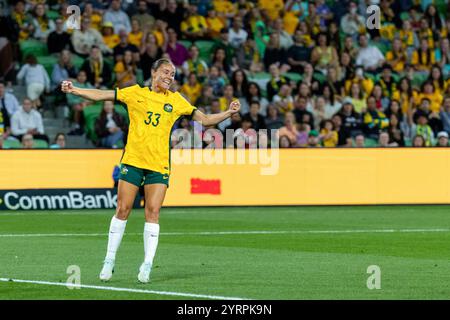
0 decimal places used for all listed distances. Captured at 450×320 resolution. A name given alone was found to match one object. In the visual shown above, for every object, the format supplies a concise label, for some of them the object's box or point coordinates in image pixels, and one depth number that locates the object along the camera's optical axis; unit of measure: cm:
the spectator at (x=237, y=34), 3222
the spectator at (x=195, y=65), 3052
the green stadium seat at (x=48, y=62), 2971
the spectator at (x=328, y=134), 2908
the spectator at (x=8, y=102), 2775
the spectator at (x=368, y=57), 3275
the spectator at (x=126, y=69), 2966
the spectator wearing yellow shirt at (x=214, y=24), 3225
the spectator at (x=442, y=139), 2925
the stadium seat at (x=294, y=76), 3155
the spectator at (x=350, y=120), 2980
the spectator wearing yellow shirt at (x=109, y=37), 3061
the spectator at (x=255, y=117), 2870
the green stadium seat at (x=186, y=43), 3167
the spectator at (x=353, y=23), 3391
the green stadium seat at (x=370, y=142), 2995
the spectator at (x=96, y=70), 2930
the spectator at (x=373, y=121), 3031
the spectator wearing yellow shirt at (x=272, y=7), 3344
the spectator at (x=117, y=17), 3095
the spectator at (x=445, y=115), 3084
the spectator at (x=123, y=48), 3005
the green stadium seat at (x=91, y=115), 2835
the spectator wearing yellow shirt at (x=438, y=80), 3212
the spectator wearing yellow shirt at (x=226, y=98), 2952
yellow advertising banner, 2583
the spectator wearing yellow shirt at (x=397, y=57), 3341
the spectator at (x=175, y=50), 3080
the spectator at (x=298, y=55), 3203
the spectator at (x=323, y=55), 3238
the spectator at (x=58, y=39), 2977
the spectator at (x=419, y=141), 2832
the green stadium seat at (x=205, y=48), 3188
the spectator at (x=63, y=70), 2923
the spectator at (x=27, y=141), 2694
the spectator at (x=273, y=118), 2909
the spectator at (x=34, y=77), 2888
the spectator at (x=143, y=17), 3142
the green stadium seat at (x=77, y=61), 2970
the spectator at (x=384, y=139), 2912
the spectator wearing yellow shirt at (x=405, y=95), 3141
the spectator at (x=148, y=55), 3016
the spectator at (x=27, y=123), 2744
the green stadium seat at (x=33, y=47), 2994
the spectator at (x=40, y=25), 3020
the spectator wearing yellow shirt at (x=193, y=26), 3206
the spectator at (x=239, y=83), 3019
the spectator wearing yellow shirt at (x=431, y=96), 3156
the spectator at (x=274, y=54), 3209
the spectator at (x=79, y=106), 2859
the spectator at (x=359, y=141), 2880
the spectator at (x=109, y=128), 2784
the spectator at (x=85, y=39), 2981
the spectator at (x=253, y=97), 3008
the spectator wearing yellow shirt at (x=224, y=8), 3284
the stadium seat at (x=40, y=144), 2741
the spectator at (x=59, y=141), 2686
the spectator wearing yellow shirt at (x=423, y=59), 3359
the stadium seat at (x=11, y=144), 2681
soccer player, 1369
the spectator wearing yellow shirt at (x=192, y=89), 2984
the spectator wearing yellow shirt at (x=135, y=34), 3080
